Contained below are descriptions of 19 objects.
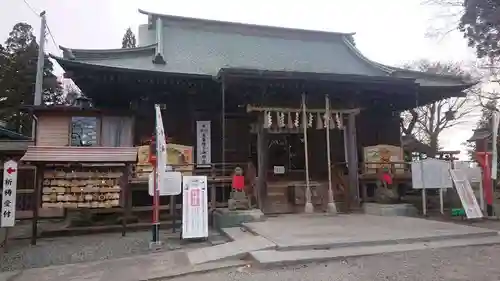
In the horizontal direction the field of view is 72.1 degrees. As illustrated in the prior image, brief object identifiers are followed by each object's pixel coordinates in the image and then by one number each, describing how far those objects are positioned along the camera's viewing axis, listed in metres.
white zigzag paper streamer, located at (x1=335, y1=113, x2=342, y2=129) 10.38
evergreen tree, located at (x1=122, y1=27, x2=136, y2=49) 32.14
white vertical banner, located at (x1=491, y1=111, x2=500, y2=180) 9.05
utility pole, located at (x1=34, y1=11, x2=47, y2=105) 16.16
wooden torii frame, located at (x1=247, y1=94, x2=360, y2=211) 9.94
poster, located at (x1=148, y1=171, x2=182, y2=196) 7.51
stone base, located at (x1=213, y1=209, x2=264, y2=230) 8.53
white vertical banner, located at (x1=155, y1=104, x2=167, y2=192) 7.02
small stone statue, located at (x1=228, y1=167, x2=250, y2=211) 8.95
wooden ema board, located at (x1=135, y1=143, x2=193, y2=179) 10.26
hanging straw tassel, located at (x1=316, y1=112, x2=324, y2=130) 10.31
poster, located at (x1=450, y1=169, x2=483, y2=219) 8.91
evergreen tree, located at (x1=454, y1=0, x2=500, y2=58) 11.10
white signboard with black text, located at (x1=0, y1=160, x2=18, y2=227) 7.17
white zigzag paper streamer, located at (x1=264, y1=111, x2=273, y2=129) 9.88
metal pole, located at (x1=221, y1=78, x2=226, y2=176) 11.40
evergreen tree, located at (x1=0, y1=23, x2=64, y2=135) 23.97
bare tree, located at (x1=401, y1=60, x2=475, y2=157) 26.69
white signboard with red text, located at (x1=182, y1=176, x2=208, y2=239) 7.33
